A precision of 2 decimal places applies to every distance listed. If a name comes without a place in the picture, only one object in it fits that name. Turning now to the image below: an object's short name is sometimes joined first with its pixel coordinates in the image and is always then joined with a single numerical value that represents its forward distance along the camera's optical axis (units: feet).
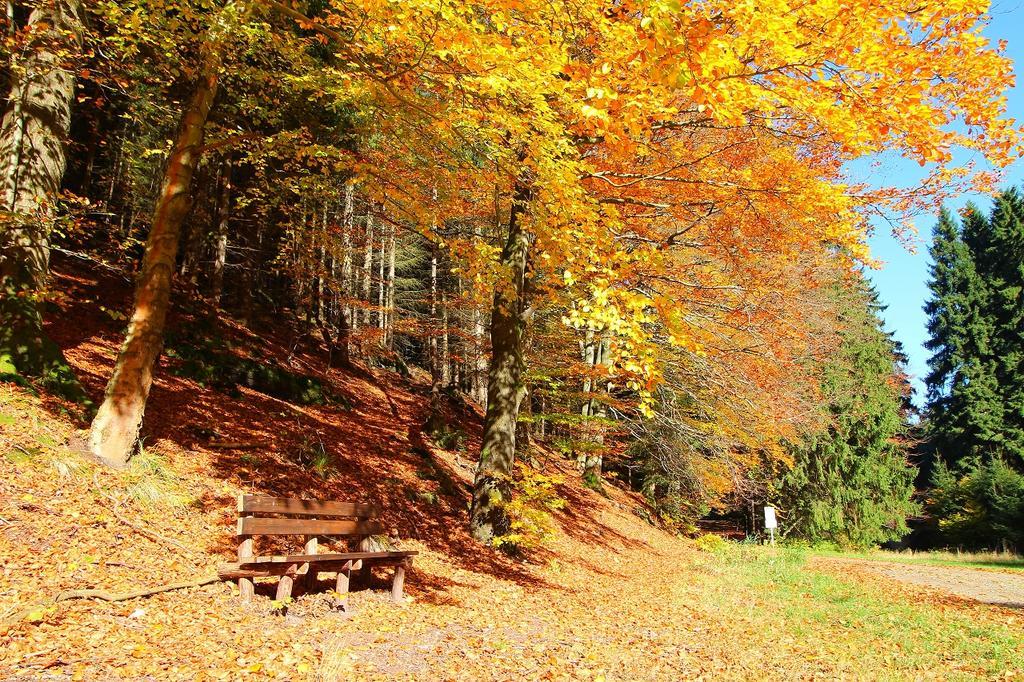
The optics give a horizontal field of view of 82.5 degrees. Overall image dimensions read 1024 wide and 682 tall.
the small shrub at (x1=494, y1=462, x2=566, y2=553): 29.14
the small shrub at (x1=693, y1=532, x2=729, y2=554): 56.59
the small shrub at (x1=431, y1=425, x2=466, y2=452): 46.50
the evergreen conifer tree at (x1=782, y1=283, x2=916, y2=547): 74.18
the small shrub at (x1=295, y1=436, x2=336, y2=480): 29.48
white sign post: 56.70
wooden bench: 17.03
